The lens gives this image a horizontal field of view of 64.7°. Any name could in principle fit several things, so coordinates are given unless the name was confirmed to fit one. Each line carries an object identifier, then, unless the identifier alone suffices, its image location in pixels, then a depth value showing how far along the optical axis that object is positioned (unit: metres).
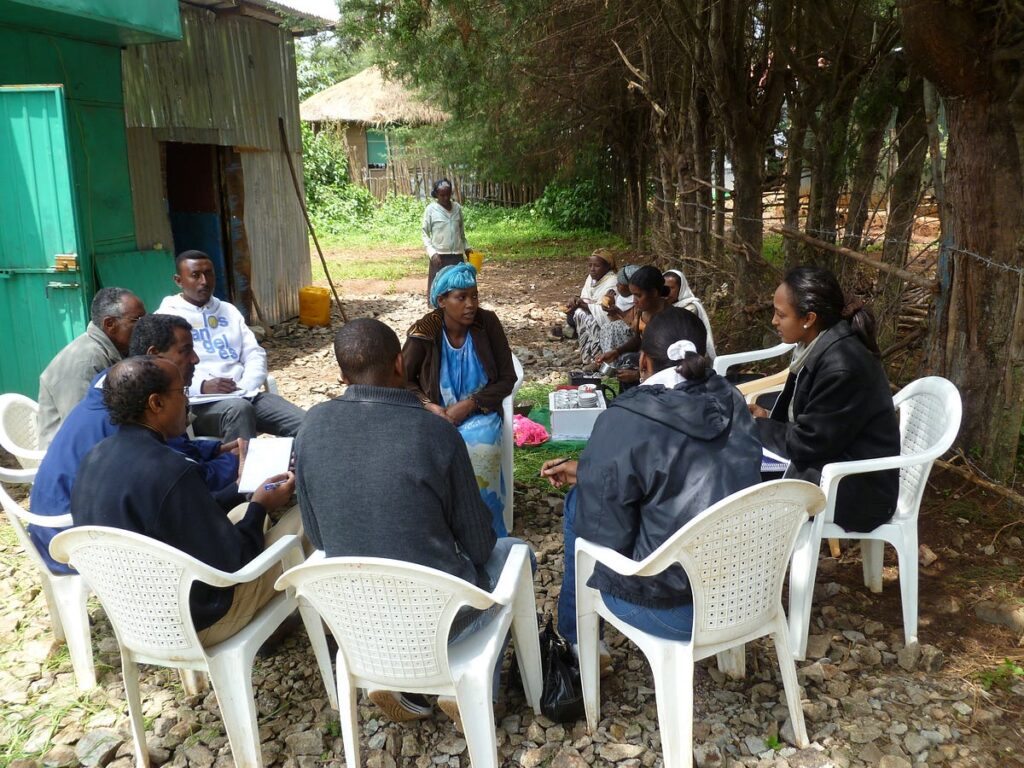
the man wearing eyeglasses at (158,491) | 2.47
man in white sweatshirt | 4.59
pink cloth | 5.73
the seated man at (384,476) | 2.37
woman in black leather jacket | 3.17
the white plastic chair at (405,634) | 2.21
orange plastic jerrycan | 10.27
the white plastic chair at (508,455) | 4.38
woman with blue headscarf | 4.10
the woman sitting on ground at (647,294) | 5.14
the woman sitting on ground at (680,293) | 5.73
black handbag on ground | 2.81
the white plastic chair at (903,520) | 3.10
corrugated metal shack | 7.71
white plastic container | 5.54
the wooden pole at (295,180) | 9.99
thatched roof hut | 23.83
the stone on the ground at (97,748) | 2.76
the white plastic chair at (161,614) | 2.38
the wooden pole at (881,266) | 4.24
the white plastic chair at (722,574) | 2.35
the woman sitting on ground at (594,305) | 7.11
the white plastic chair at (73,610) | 3.08
